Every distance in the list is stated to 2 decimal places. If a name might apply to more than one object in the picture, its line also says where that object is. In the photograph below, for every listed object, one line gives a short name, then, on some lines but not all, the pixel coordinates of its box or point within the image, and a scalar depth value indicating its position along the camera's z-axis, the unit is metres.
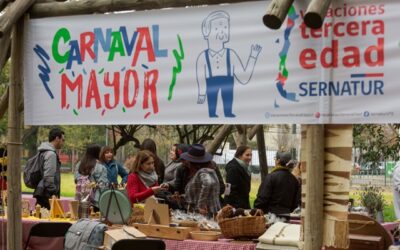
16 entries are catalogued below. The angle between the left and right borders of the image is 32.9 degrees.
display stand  6.15
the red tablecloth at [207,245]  5.43
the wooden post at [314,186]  4.26
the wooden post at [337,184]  4.22
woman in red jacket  7.06
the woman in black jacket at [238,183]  7.77
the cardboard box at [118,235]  5.55
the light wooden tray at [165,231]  5.75
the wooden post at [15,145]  5.67
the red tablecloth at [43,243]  6.83
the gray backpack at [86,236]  5.92
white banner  4.15
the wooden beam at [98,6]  4.94
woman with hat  6.46
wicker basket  5.55
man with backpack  8.00
